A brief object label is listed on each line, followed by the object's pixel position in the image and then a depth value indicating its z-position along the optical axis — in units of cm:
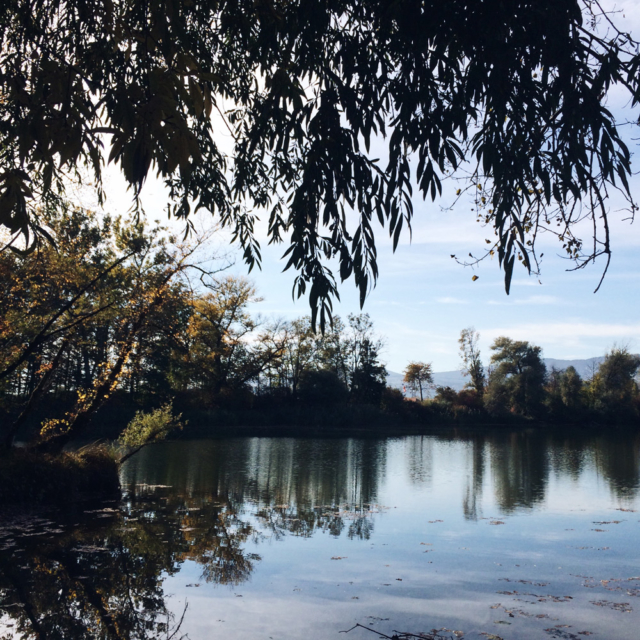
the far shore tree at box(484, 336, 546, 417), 4541
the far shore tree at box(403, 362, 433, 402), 5347
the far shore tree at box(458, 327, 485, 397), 5118
